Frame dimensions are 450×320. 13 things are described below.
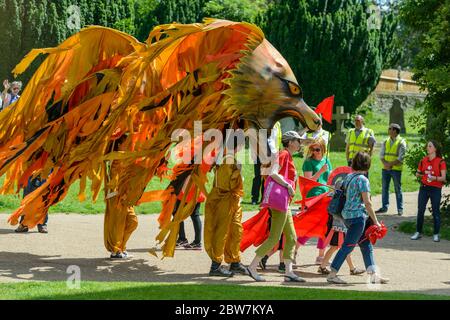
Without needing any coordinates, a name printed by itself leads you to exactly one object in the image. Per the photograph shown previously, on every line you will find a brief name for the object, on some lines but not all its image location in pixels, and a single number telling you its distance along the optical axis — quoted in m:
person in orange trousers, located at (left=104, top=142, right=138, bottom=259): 11.01
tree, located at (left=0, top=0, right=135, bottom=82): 27.06
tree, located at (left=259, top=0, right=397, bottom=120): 29.97
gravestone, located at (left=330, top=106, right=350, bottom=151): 27.86
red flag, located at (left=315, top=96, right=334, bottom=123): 12.01
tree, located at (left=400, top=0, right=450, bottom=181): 14.87
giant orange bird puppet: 10.34
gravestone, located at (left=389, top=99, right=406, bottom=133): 36.88
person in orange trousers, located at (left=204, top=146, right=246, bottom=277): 10.55
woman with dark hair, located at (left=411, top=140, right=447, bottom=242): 14.24
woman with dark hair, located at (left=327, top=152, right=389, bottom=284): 10.25
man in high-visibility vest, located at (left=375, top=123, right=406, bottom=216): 17.39
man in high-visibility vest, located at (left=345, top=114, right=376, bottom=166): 18.23
